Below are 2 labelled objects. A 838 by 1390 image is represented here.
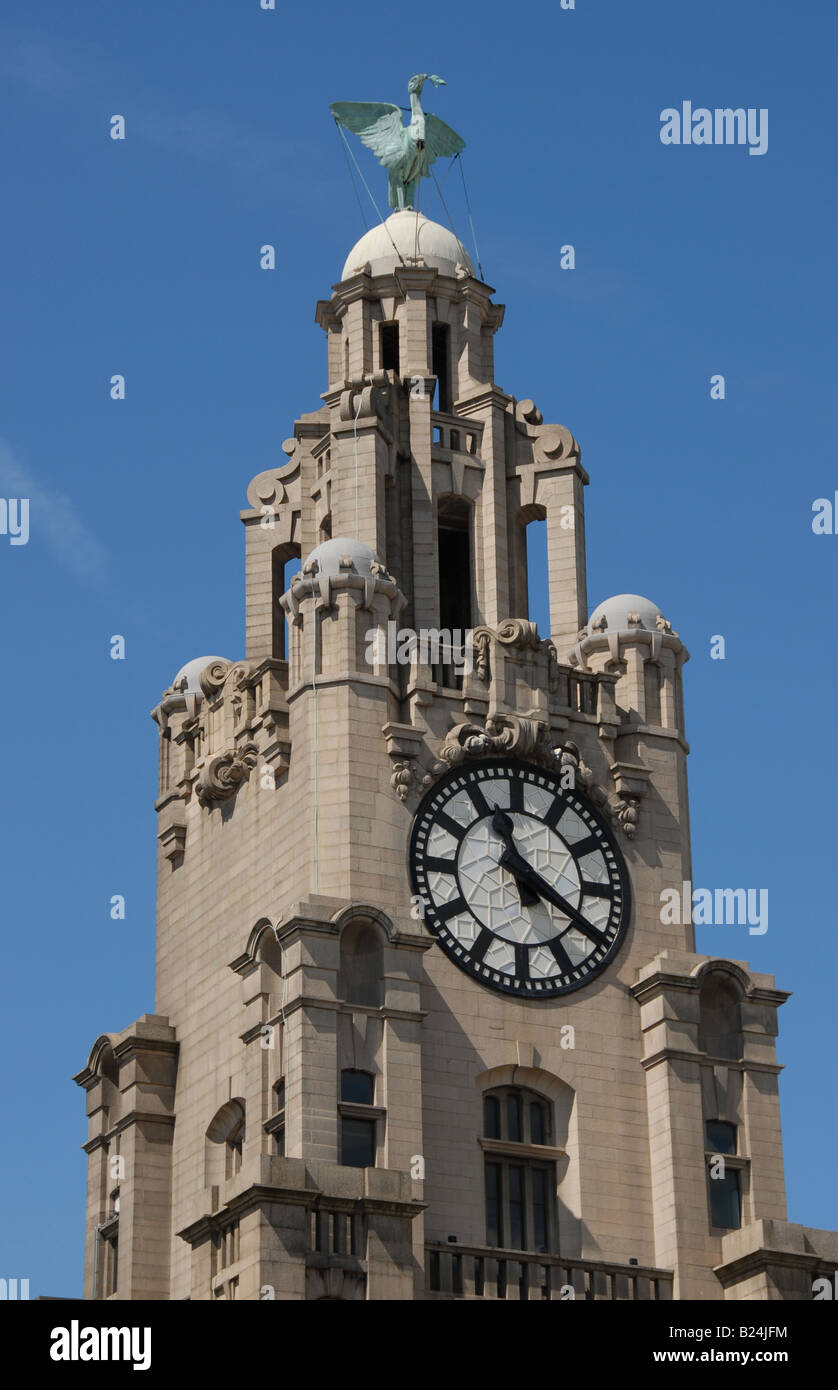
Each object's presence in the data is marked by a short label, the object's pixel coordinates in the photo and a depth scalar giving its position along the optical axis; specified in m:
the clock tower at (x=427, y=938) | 53.97
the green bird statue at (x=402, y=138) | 66.44
